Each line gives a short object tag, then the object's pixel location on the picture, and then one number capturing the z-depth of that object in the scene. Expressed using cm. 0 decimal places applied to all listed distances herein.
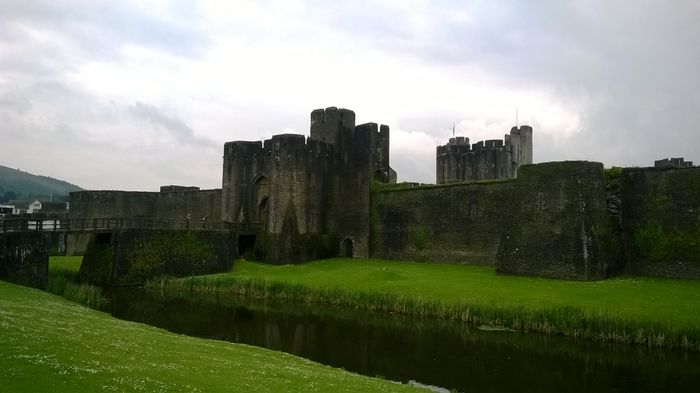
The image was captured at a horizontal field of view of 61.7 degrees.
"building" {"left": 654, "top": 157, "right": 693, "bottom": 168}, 3359
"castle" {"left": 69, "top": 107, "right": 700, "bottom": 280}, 2709
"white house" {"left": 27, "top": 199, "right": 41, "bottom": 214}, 11258
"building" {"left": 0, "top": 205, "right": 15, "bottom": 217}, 8915
